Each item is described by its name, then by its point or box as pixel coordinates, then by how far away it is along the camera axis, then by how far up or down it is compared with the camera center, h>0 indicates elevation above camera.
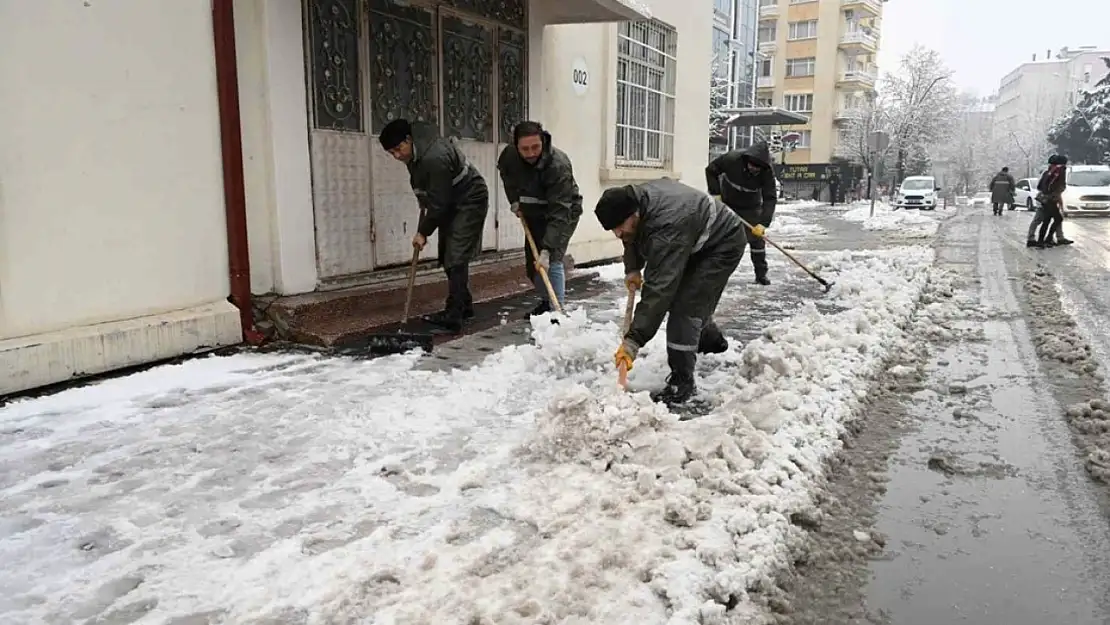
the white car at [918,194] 30.92 -0.96
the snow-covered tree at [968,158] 70.06 +1.06
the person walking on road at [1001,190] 27.67 -0.70
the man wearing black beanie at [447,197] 5.70 -0.23
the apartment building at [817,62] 54.50 +7.49
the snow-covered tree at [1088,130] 42.75 +2.24
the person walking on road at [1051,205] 12.79 -0.59
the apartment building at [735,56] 42.94 +6.64
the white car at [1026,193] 29.84 -0.91
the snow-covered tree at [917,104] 44.84 +3.91
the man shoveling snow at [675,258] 4.02 -0.49
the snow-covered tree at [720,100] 29.31 +3.57
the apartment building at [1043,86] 73.69 +10.21
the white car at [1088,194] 23.00 -0.68
